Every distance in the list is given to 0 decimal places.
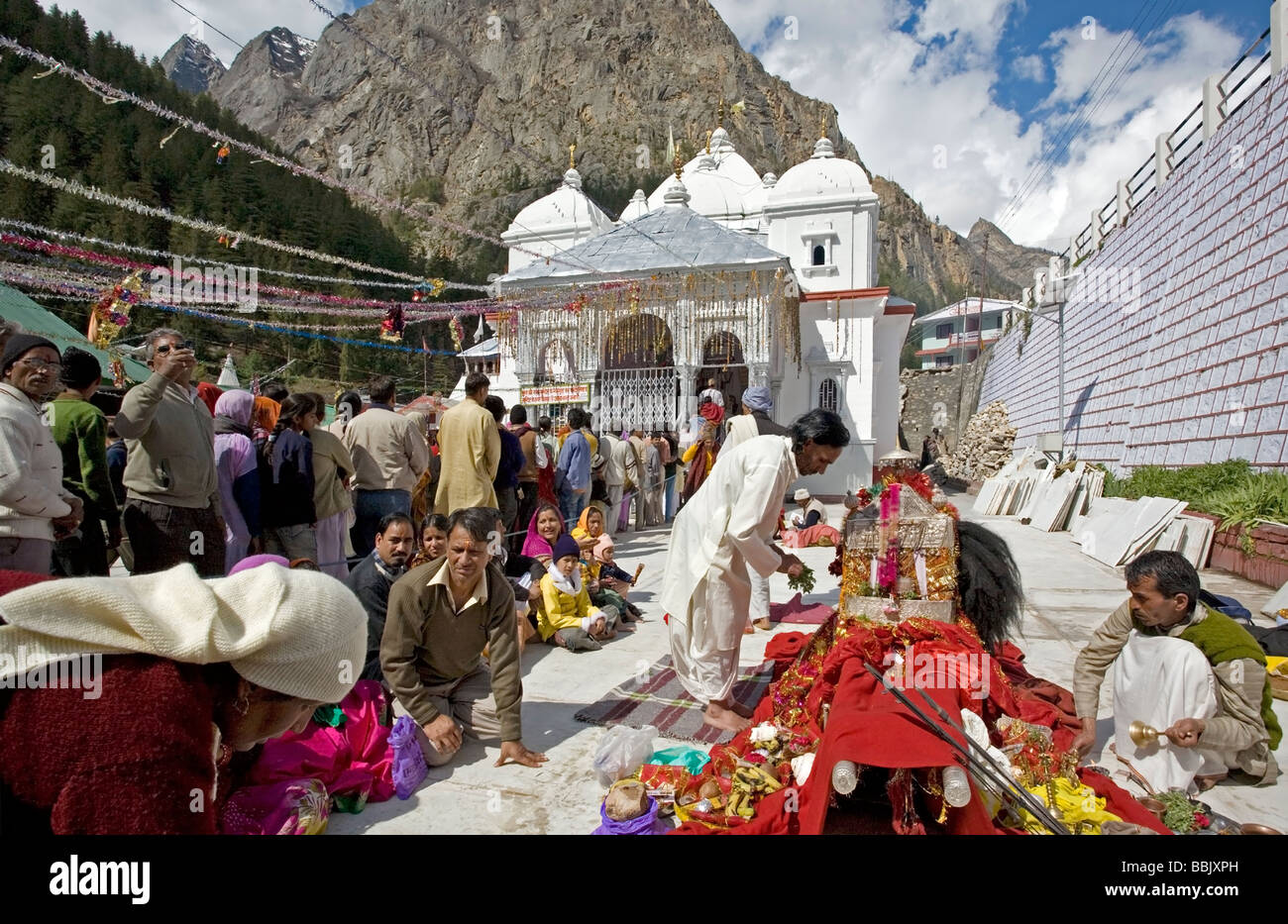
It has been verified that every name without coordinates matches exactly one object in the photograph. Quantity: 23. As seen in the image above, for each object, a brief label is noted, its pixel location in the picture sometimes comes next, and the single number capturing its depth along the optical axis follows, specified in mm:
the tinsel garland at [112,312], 12266
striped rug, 3506
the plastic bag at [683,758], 2992
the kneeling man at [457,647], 3098
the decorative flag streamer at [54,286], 10609
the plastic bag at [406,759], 2857
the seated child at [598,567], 5441
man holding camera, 3654
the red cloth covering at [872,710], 2033
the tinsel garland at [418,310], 11547
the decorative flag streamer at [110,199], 7634
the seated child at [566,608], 4930
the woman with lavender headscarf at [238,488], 4547
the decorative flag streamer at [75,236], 9463
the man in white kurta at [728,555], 3418
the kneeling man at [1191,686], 2830
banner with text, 15398
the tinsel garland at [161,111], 6005
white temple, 15281
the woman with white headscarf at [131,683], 1195
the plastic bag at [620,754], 2902
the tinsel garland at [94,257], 10156
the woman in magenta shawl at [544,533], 5348
